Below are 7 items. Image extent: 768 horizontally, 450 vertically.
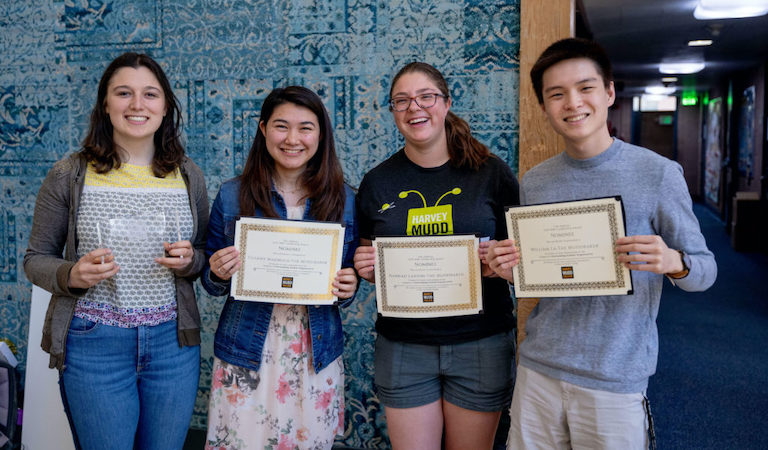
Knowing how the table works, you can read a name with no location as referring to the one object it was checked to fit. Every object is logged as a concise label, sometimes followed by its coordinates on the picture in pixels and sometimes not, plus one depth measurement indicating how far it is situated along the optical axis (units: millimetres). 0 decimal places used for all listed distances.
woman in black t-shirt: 1902
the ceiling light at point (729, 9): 6402
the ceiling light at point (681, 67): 11172
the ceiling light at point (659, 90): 15383
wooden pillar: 2613
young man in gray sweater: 1567
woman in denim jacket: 1918
